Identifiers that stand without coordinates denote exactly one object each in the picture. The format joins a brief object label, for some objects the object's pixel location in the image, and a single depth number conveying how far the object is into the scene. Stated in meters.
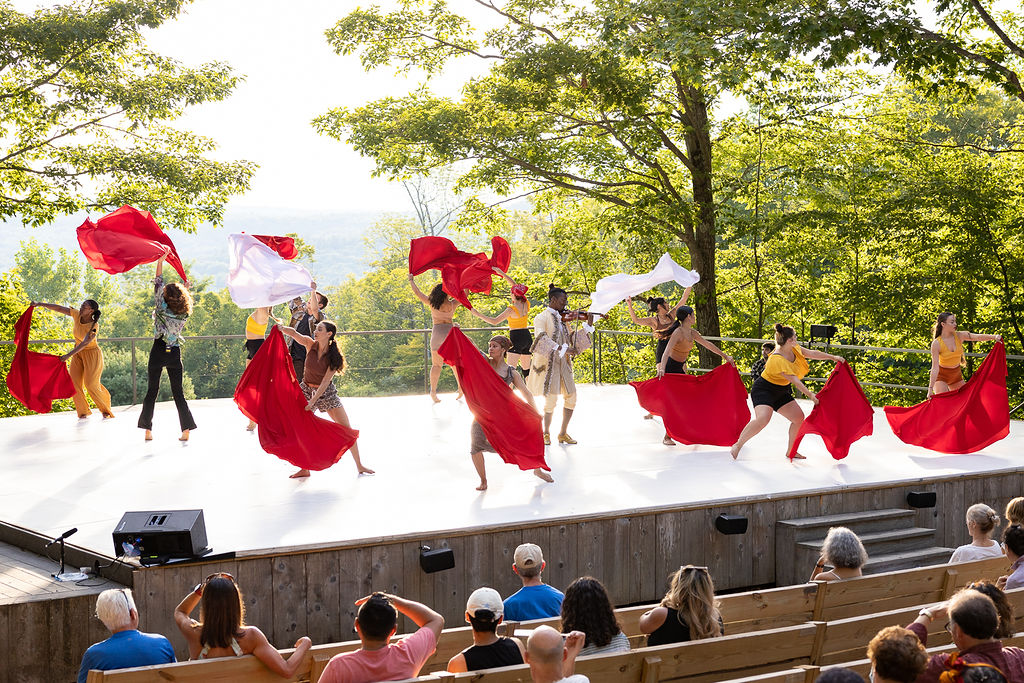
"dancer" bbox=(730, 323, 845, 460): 9.54
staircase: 7.98
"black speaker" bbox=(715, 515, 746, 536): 7.77
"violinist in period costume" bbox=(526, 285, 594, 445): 10.17
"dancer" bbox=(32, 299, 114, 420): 11.36
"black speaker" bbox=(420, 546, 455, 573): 6.67
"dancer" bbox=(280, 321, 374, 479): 8.55
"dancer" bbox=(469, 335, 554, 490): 8.31
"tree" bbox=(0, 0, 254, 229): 18.88
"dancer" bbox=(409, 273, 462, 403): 9.91
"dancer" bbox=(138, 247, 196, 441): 10.05
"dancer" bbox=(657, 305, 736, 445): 10.20
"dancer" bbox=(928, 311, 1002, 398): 10.41
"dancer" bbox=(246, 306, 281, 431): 11.16
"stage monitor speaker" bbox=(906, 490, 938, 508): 8.64
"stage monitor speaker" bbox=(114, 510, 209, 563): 5.91
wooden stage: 6.53
